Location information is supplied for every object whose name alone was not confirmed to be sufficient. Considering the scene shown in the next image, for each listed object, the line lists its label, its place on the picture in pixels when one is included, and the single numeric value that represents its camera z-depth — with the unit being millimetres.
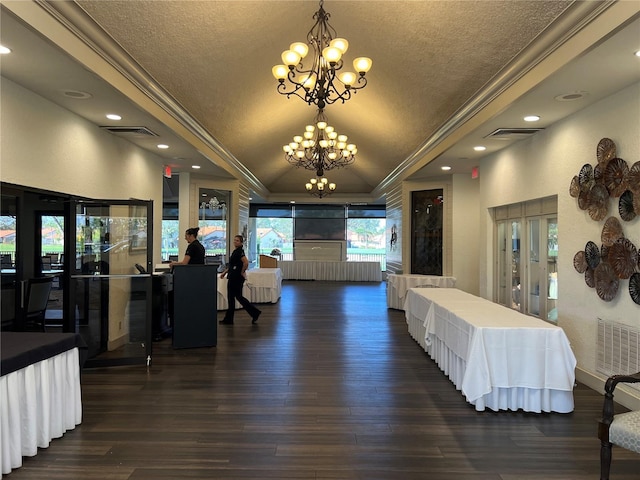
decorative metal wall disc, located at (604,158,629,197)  4141
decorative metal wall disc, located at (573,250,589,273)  4789
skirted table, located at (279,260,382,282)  16500
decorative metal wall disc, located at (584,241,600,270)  4566
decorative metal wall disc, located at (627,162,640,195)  3922
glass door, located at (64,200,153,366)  5113
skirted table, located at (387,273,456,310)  8516
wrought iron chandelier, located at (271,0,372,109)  4293
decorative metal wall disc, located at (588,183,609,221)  4422
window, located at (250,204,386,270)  17797
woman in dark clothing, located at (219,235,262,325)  7586
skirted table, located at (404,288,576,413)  3715
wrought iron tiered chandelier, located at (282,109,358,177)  8304
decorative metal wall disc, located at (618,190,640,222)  4032
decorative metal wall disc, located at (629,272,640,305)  3947
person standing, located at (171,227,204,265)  6316
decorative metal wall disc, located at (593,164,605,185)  4449
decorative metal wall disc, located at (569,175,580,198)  4910
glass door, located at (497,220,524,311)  7117
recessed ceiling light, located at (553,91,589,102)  4336
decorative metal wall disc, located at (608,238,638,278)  4027
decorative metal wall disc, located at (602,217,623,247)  4230
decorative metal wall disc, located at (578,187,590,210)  4684
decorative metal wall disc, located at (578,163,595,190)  4661
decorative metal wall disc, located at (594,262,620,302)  4281
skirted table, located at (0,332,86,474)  2689
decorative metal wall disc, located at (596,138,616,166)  4301
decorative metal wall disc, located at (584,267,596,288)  4625
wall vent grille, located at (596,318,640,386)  4000
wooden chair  2414
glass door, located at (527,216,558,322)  5965
